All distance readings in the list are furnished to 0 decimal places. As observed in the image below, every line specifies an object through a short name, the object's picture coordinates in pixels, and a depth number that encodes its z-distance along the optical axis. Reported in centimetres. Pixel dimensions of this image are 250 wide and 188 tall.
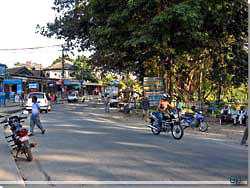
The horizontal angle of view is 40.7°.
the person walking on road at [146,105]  2136
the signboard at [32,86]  4493
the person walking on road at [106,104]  2834
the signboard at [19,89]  4239
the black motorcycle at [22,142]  843
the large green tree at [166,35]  1717
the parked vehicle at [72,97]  5238
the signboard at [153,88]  2284
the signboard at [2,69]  4027
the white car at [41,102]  2680
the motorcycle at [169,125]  1248
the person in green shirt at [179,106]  2104
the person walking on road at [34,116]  1315
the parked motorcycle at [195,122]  1616
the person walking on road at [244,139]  1170
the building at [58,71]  9258
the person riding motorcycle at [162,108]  1327
